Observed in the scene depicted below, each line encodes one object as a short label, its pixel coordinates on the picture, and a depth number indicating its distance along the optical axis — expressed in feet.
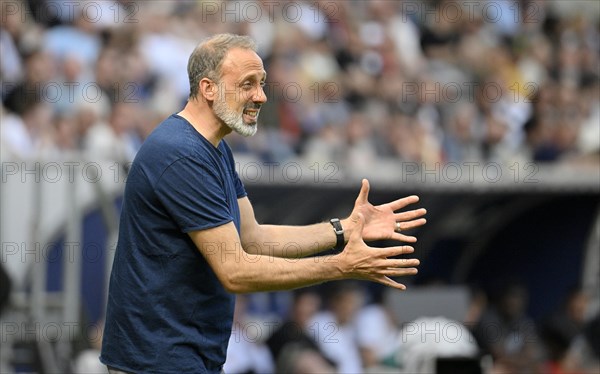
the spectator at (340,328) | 77.46
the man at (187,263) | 34.06
